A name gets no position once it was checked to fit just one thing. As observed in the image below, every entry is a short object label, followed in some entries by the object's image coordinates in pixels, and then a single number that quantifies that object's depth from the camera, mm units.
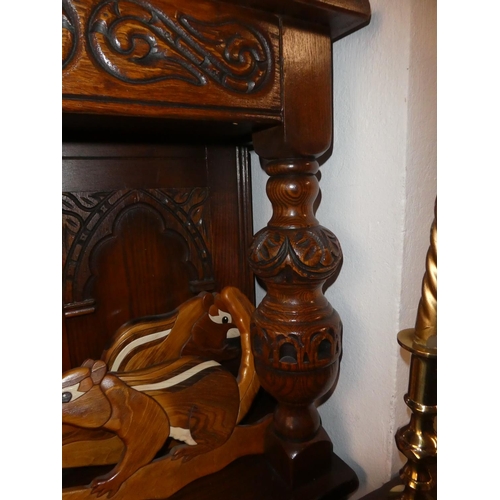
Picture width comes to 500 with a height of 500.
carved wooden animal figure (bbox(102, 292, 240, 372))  632
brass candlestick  346
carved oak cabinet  402
